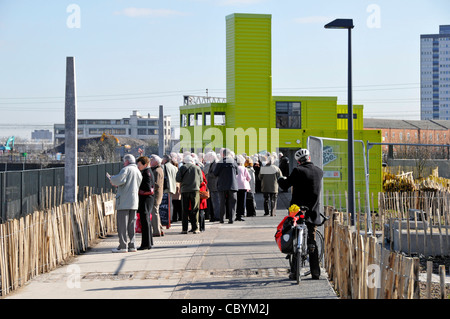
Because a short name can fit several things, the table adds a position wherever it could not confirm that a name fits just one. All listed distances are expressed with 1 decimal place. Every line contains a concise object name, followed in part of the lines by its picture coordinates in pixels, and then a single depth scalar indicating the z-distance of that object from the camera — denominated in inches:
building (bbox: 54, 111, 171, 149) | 7372.1
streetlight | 710.5
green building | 1867.6
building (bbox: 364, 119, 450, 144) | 5074.3
